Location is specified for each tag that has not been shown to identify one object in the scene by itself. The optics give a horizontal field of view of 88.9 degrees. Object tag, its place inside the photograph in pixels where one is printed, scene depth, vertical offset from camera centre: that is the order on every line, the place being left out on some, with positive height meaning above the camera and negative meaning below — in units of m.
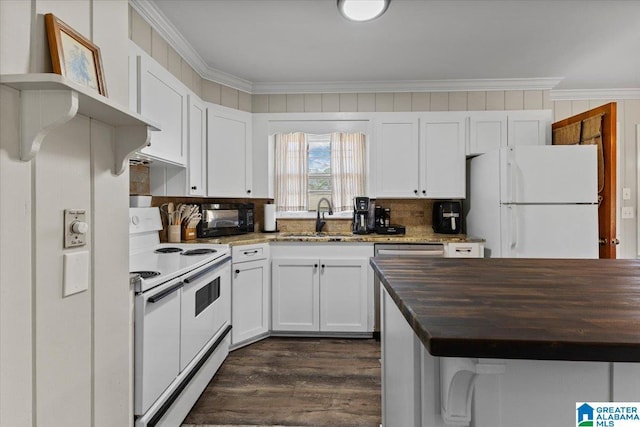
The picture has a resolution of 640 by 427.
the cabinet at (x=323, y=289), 2.89 -0.68
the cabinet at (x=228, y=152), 2.91 +0.56
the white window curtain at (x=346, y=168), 3.44 +0.47
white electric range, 1.44 -0.58
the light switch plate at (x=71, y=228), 0.83 -0.04
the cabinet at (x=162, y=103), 1.91 +0.72
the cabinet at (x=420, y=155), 3.21 +0.57
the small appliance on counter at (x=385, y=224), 3.17 -0.12
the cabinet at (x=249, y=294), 2.65 -0.69
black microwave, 2.80 -0.06
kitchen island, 0.51 -0.21
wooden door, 2.59 +0.25
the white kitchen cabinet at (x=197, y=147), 2.62 +0.54
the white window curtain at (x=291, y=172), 3.46 +0.43
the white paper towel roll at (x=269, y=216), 3.29 -0.04
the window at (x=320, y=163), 3.51 +0.53
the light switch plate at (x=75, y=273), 0.82 -0.16
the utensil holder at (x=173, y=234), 2.57 -0.17
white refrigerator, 2.55 +0.09
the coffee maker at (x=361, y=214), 3.21 -0.02
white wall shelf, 0.67 +0.24
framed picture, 0.76 +0.40
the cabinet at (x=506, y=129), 3.18 +0.82
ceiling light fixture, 1.89 +1.21
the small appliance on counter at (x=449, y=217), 3.24 -0.04
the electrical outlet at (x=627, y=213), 3.47 +0.00
